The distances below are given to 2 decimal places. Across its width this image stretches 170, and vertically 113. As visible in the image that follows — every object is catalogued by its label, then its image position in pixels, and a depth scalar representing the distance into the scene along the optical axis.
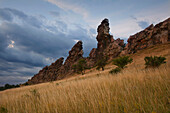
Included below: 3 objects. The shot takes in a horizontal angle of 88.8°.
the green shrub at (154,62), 12.06
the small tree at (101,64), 36.66
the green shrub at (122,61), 18.44
